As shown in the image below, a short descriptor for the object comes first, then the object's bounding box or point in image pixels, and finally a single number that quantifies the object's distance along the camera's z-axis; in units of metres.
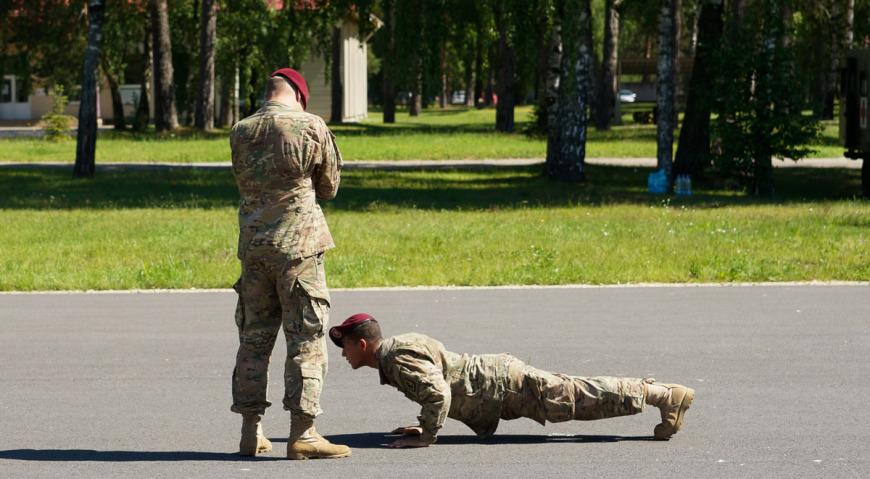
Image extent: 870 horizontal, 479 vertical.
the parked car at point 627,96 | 91.24
